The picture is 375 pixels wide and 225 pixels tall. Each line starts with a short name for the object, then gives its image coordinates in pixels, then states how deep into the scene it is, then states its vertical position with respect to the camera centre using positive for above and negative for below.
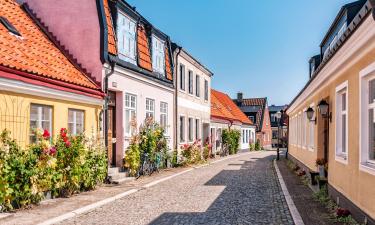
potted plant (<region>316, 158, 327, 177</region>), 11.84 -1.14
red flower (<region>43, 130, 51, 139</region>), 9.33 -0.19
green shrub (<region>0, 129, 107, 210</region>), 8.06 -0.94
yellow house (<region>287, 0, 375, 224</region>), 6.48 +0.28
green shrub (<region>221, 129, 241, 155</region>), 33.55 -1.09
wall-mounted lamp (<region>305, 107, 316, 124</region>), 14.09 +0.44
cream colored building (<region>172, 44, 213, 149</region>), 21.39 +1.66
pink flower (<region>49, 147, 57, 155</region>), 9.25 -0.55
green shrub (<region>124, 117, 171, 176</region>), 14.45 -0.74
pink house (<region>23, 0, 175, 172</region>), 13.49 +2.63
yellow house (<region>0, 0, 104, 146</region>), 9.28 +1.04
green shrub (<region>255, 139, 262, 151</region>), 48.80 -2.35
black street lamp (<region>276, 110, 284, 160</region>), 29.39 +0.82
